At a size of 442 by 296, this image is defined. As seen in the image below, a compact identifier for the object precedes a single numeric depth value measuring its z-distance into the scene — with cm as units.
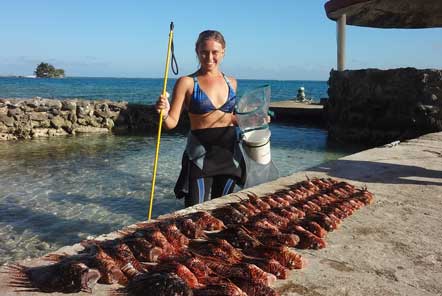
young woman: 443
